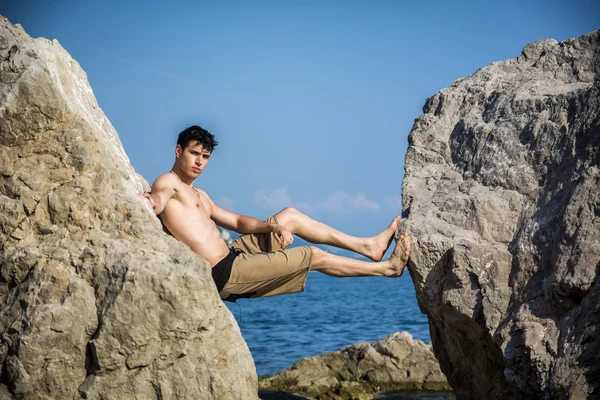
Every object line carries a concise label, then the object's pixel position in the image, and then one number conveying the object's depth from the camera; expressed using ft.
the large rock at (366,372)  35.35
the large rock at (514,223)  18.43
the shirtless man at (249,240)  21.79
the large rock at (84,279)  17.53
